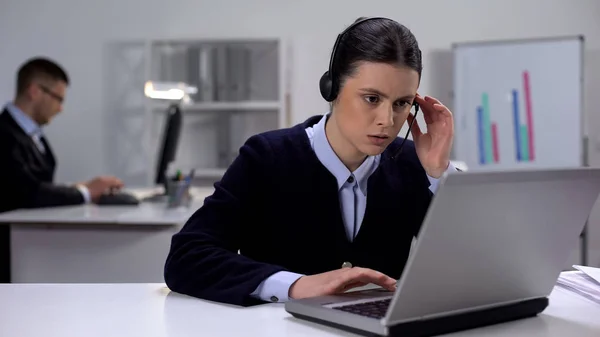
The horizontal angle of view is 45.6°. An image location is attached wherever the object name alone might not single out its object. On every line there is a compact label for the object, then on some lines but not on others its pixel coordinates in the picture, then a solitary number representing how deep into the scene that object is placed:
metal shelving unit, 4.80
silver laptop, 0.83
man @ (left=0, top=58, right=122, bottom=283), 3.38
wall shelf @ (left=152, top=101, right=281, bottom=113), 4.78
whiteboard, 4.61
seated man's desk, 2.90
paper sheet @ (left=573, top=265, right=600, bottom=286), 1.28
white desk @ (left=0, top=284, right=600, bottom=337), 0.97
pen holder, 3.29
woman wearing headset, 1.30
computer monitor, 3.51
